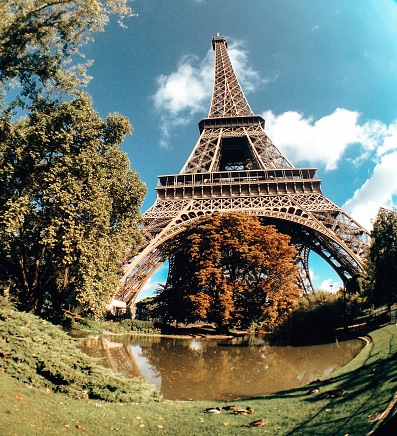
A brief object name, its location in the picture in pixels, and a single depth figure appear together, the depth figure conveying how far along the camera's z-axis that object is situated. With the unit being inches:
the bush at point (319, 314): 661.9
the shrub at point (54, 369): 195.8
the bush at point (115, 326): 663.1
